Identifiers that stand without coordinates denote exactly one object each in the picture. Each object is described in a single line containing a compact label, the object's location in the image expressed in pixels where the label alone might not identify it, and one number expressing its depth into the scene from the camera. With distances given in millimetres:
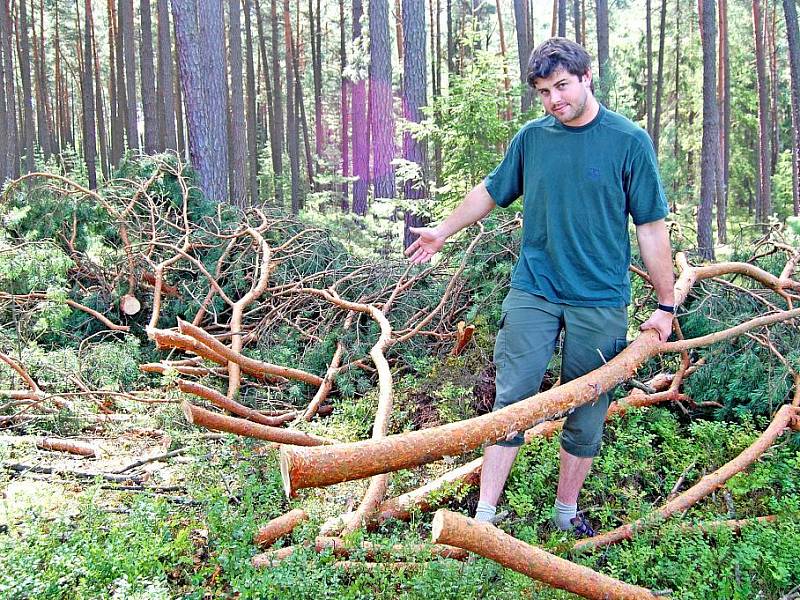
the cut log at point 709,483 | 2996
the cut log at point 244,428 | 2854
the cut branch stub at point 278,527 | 2914
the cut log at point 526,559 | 1969
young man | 2766
